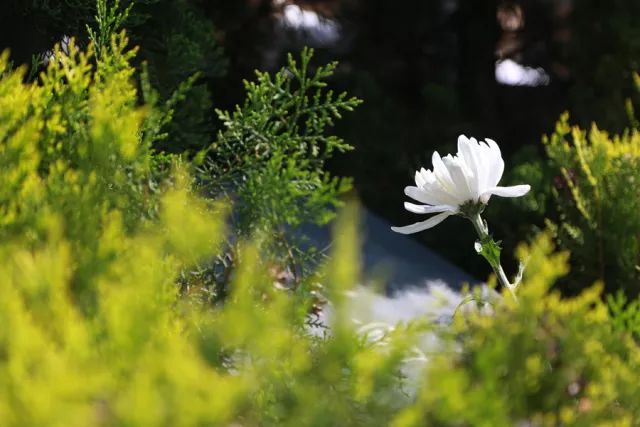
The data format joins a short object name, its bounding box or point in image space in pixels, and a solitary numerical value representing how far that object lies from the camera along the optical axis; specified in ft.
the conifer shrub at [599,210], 28.71
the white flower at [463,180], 14.16
